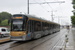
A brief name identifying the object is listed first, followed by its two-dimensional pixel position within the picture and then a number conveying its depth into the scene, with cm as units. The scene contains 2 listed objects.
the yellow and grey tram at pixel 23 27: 1512
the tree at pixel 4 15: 7957
